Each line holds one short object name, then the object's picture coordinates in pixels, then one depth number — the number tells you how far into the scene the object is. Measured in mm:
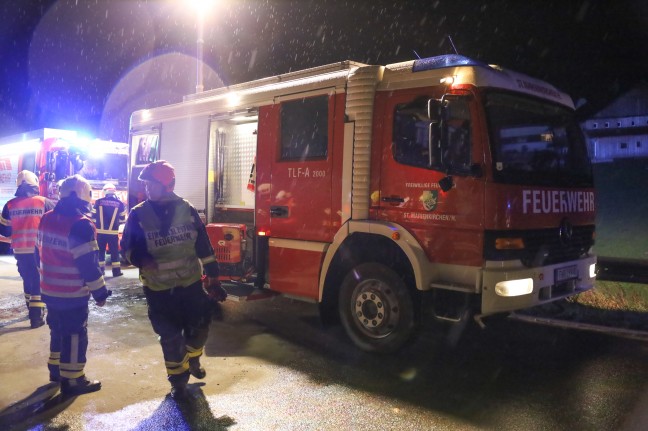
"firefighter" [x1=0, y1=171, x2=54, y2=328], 6164
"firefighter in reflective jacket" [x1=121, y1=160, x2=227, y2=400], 3998
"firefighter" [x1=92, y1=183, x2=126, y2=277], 9695
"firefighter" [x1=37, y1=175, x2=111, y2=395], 4160
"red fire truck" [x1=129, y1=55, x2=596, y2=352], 4602
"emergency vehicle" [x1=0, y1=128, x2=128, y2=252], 12031
